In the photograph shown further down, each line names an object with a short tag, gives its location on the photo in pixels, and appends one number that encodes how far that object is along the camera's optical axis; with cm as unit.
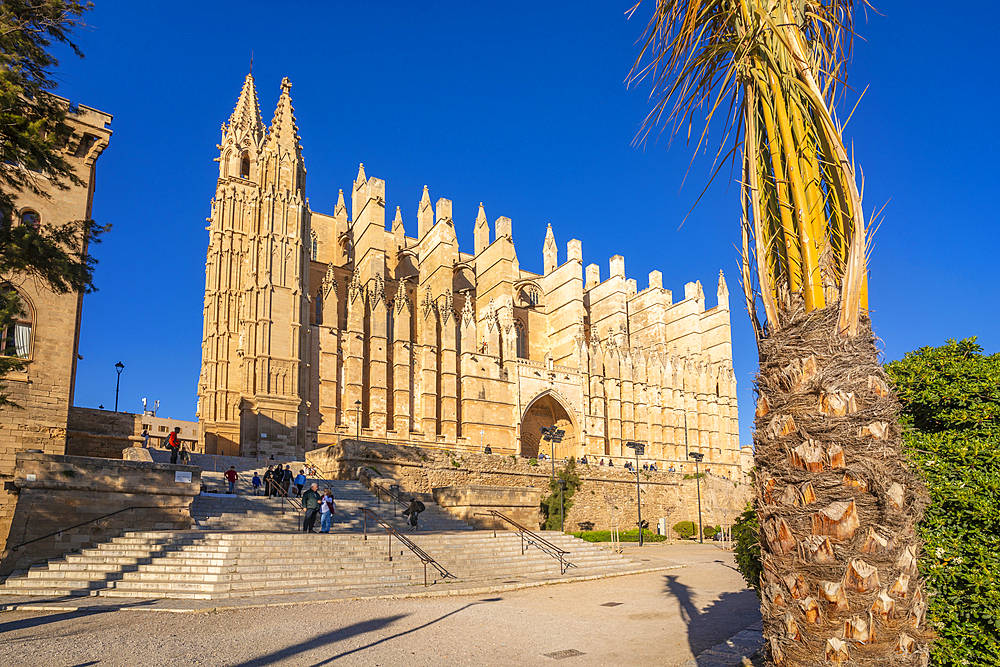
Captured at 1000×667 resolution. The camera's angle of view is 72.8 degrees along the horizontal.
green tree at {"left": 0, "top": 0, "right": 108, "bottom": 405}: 964
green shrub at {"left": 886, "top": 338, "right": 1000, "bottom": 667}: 339
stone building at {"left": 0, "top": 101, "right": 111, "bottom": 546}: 1436
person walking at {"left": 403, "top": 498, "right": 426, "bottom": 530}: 1584
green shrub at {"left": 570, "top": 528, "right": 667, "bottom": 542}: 2335
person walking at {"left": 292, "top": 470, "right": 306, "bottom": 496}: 1705
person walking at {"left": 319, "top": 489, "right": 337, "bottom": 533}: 1363
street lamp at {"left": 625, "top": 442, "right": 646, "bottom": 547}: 2942
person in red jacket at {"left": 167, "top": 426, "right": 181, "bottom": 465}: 1644
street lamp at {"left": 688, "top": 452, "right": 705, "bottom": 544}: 2795
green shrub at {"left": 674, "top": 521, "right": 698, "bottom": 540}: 2905
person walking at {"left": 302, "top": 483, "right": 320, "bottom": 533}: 1357
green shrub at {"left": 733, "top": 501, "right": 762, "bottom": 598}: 536
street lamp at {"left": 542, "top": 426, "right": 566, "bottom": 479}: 2617
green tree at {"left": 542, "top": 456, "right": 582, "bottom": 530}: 2398
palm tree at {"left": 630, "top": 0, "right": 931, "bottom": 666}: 273
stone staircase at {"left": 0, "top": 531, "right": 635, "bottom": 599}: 1009
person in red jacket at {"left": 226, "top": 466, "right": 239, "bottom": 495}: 1666
